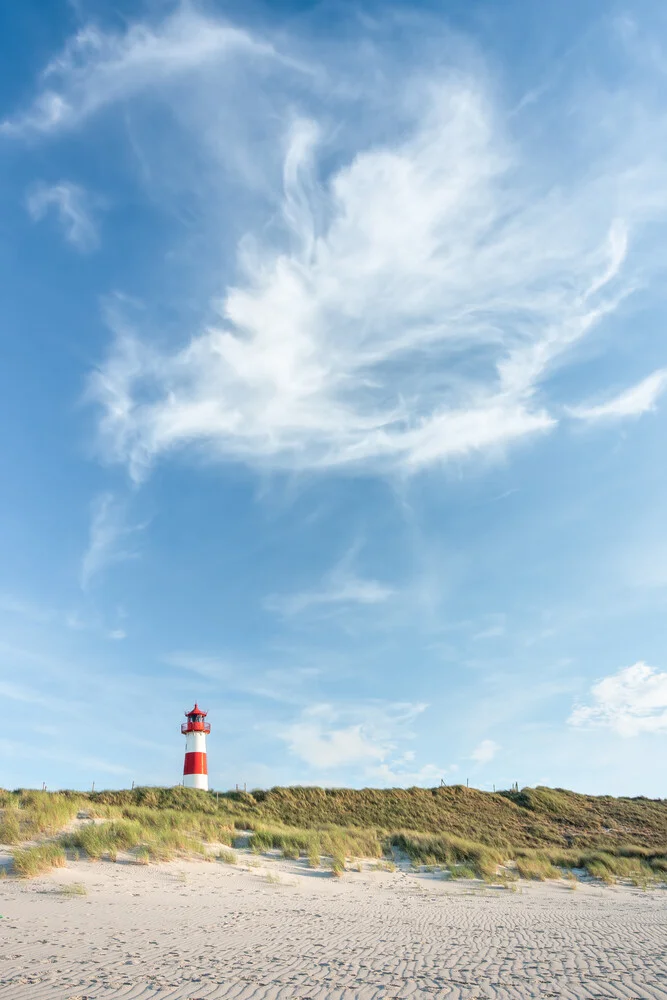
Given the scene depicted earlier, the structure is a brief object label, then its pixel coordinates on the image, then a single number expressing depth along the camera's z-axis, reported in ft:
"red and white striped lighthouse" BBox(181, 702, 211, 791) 112.27
